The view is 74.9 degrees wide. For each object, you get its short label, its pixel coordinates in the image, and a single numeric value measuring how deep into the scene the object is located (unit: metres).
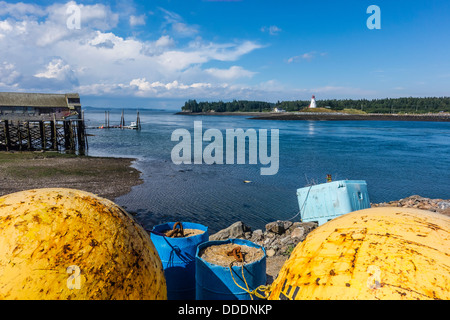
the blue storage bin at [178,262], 4.59
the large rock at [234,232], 10.79
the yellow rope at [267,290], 2.63
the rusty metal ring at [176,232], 4.78
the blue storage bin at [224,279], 3.93
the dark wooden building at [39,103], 42.72
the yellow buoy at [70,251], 2.01
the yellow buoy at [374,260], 1.78
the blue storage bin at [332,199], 10.27
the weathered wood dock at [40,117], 30.74
